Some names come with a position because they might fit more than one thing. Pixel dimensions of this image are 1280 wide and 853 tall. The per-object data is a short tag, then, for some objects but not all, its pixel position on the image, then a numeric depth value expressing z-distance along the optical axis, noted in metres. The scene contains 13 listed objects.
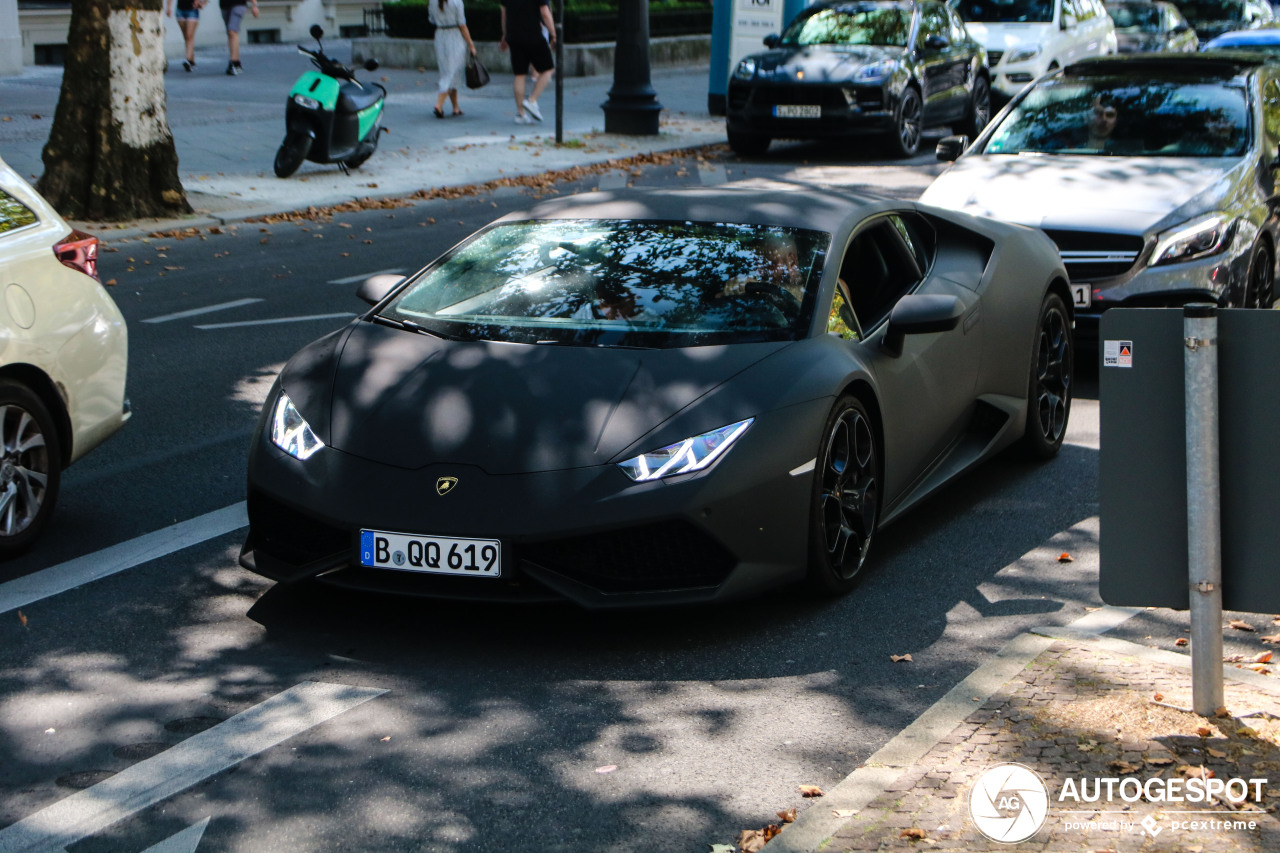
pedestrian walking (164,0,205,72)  27.11
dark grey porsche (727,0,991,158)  19.69
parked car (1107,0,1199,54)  27.20
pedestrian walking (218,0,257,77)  27.20
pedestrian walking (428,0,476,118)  22.38
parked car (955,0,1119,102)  23.00
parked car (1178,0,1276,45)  30.95
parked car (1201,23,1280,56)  19.59
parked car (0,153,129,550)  5.89
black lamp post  22.08
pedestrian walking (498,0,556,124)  21.92
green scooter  17.02
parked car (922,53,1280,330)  8.82
